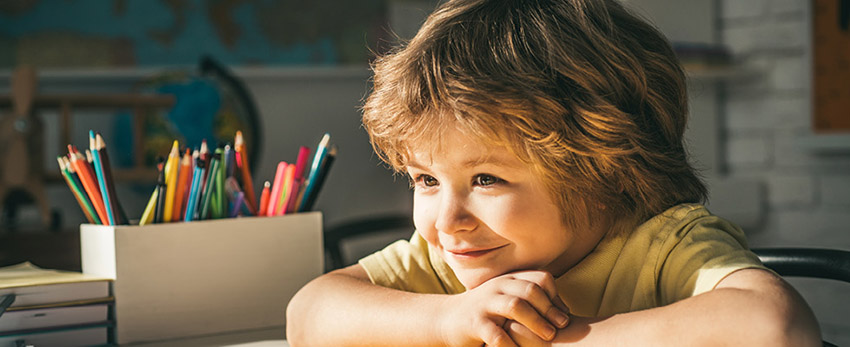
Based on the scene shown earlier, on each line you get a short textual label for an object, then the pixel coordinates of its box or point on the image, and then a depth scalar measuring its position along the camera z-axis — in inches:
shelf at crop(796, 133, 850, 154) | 85.4
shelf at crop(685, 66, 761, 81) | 90.2
